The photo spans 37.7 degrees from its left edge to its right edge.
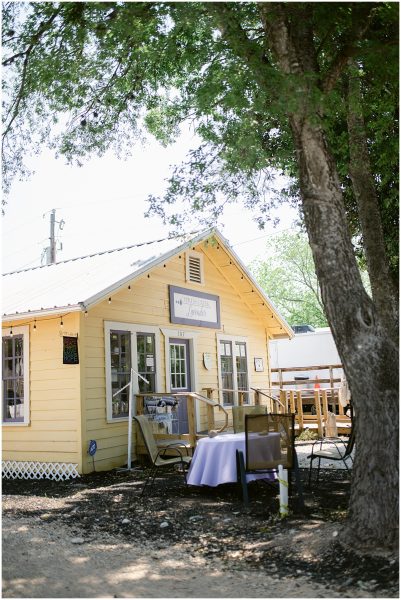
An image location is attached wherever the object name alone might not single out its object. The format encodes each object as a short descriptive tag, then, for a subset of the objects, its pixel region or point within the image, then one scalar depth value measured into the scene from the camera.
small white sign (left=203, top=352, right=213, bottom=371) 13.01
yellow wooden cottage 9.55
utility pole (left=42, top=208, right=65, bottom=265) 25.64
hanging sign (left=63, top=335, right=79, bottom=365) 9.30
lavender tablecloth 7.38
